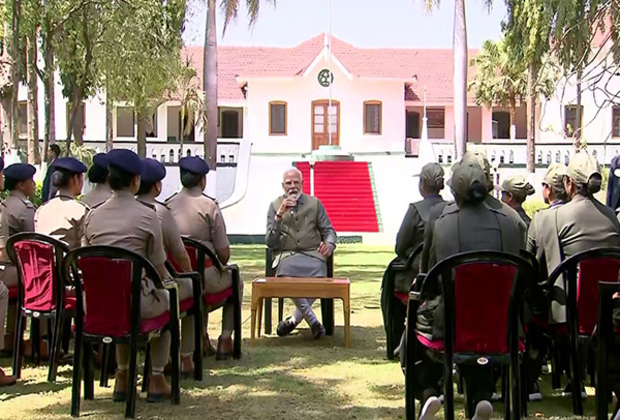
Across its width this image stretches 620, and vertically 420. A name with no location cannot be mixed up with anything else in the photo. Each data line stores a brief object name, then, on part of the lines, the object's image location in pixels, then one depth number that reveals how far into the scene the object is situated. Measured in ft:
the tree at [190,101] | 94.53
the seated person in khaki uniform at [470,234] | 15.29
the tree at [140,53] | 51.01
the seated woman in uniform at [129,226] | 17.08
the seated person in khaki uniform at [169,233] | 18.75
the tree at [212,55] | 76.89
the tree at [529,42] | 63.52
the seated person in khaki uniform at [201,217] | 22.13
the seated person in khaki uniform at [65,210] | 20.99
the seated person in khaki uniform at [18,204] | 21.72
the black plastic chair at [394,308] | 21.65
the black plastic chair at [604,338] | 15.16
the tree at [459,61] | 78.28
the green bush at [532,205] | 58.95
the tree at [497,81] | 106.00
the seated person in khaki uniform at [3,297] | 18.99
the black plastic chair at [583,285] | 16.38
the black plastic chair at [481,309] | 14.49
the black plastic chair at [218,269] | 21.36
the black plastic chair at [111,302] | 16.47
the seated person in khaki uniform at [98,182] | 21.31
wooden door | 117.80
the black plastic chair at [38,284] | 19.76
